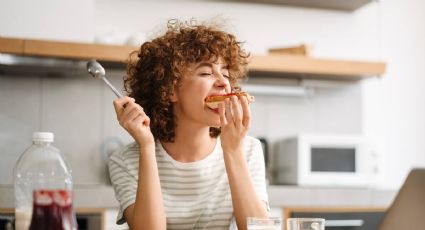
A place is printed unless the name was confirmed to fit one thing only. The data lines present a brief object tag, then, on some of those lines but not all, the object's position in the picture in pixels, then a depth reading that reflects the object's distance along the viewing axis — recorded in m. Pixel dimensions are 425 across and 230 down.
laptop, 1.27
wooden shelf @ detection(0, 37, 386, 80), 3.22
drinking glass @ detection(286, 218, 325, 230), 1.17
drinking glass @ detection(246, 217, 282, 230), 1.18
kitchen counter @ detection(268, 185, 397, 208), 3.35
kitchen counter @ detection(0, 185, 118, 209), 3.08
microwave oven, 3.56
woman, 1.65
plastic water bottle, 0.93
